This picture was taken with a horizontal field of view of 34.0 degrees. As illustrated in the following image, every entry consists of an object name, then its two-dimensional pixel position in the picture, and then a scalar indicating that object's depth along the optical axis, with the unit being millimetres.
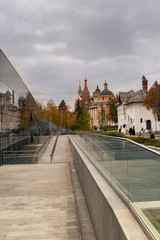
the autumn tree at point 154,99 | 44938
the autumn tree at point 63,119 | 79625
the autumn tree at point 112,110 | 94062
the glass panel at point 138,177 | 2522
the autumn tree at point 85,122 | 66750
